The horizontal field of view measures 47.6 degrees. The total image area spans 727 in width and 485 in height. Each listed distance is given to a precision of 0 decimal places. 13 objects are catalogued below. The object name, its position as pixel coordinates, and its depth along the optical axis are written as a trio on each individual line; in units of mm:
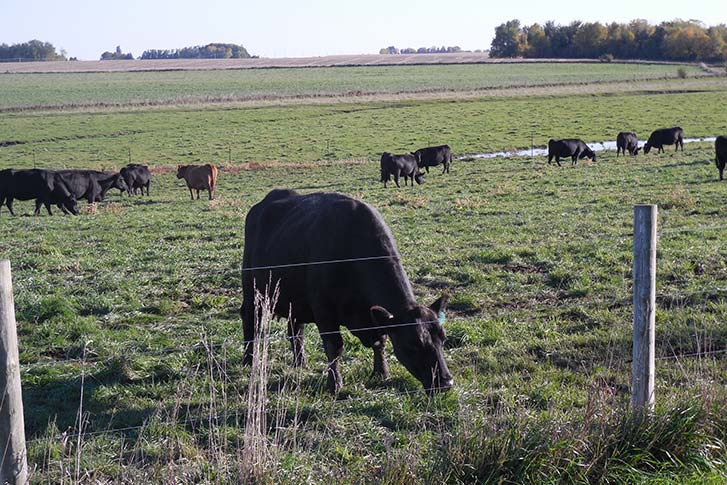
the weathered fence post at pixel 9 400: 4051
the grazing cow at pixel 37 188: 26672
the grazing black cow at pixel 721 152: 24308
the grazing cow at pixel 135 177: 31219
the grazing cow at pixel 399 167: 31281
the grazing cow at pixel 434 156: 35844
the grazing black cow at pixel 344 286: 6582
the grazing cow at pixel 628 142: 39281
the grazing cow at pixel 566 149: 36750
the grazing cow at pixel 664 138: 40375
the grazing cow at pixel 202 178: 29453
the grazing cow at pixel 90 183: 27344
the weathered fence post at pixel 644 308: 5215
